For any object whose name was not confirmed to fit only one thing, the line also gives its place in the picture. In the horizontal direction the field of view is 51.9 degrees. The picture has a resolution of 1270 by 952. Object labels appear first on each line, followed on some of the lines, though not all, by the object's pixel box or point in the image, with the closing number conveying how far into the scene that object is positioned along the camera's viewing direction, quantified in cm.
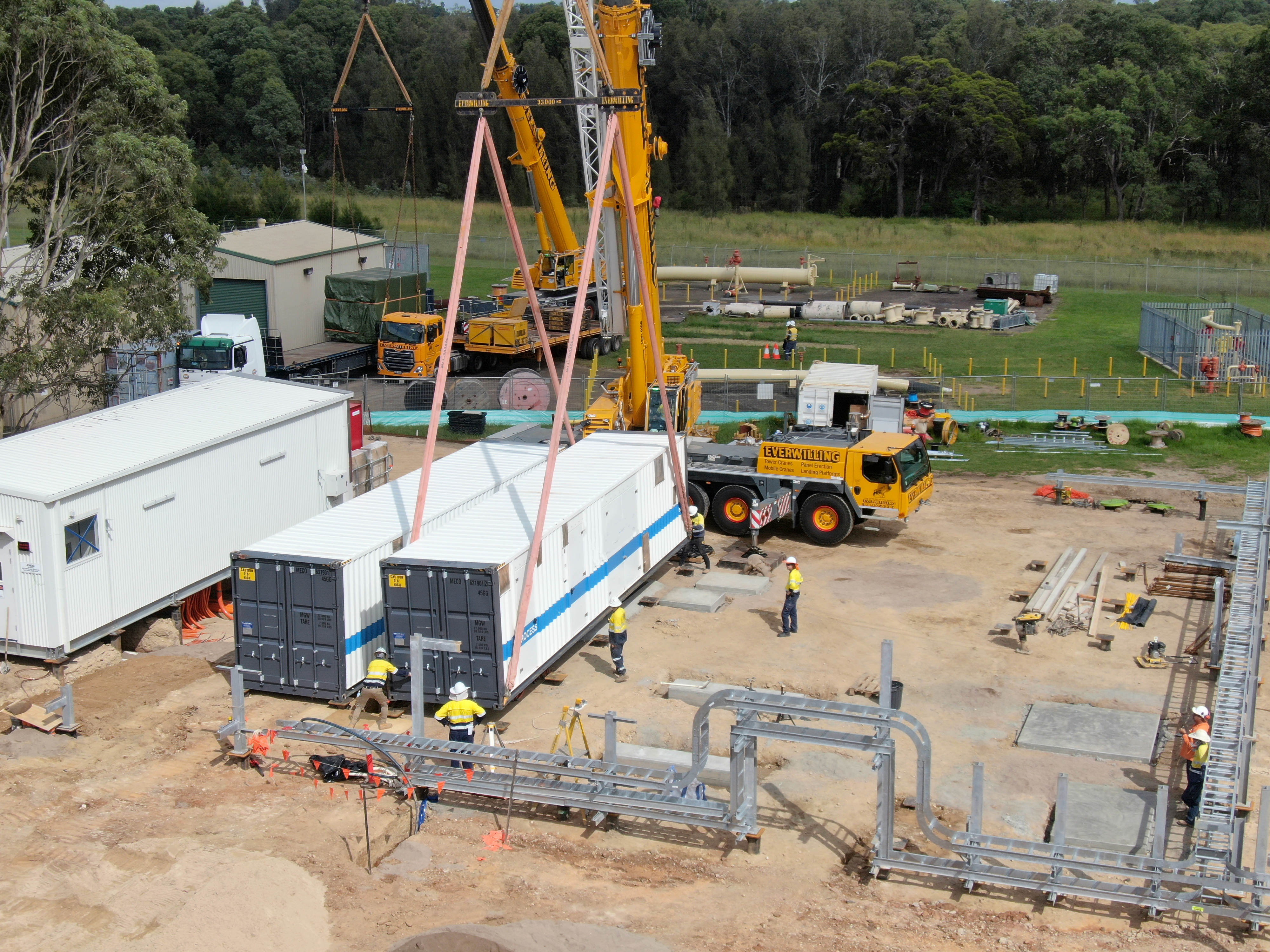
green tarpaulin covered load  4825
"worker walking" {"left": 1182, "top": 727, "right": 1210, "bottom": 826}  1644
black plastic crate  3738
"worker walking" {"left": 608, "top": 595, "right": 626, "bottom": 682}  2083
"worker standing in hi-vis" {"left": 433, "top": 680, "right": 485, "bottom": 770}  1744
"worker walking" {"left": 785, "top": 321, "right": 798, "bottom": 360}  4925
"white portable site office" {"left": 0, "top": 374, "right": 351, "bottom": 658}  2052
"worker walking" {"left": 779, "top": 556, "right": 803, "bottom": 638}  2275
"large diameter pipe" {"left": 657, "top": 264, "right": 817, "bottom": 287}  6316
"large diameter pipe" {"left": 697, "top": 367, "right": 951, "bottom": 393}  3931
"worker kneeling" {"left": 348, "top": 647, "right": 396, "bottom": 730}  1917
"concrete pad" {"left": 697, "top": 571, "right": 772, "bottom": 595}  2559
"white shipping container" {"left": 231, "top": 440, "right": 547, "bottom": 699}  1947
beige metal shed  4725
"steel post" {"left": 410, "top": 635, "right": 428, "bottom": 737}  1781
